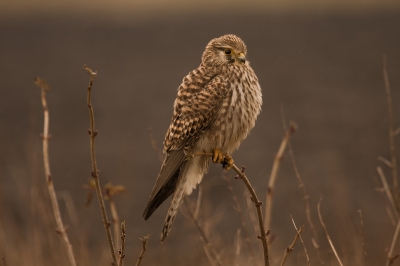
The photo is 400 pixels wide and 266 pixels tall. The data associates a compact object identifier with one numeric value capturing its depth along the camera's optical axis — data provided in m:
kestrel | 7.72
